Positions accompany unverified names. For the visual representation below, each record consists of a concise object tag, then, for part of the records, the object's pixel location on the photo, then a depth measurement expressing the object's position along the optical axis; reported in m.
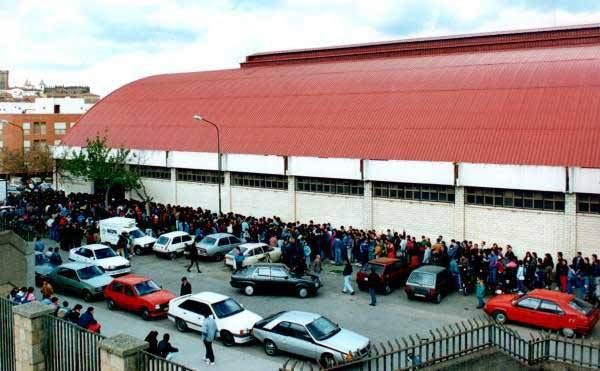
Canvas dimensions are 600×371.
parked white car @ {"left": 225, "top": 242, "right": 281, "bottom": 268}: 30.64
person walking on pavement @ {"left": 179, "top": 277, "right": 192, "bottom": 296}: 23.93
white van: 34.69
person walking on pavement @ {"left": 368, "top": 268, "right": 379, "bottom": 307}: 25.22
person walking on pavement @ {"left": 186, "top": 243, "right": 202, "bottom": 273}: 30.72
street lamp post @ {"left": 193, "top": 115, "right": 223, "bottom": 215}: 40.47
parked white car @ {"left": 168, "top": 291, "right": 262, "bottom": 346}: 20.72
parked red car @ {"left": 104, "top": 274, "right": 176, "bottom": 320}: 23.42
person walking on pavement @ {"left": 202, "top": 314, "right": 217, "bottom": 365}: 19.06
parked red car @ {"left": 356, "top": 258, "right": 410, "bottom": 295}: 26.67
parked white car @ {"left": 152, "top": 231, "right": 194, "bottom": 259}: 33.41
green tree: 44.53
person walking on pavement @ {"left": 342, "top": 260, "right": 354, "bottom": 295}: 26.56
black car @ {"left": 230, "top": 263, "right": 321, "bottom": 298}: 26.11
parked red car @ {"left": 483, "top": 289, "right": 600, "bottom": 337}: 21.08
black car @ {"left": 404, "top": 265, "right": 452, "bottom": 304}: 25.30
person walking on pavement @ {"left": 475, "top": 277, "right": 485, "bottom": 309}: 24.66
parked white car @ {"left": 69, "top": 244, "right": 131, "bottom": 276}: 29.25
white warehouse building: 30.17
